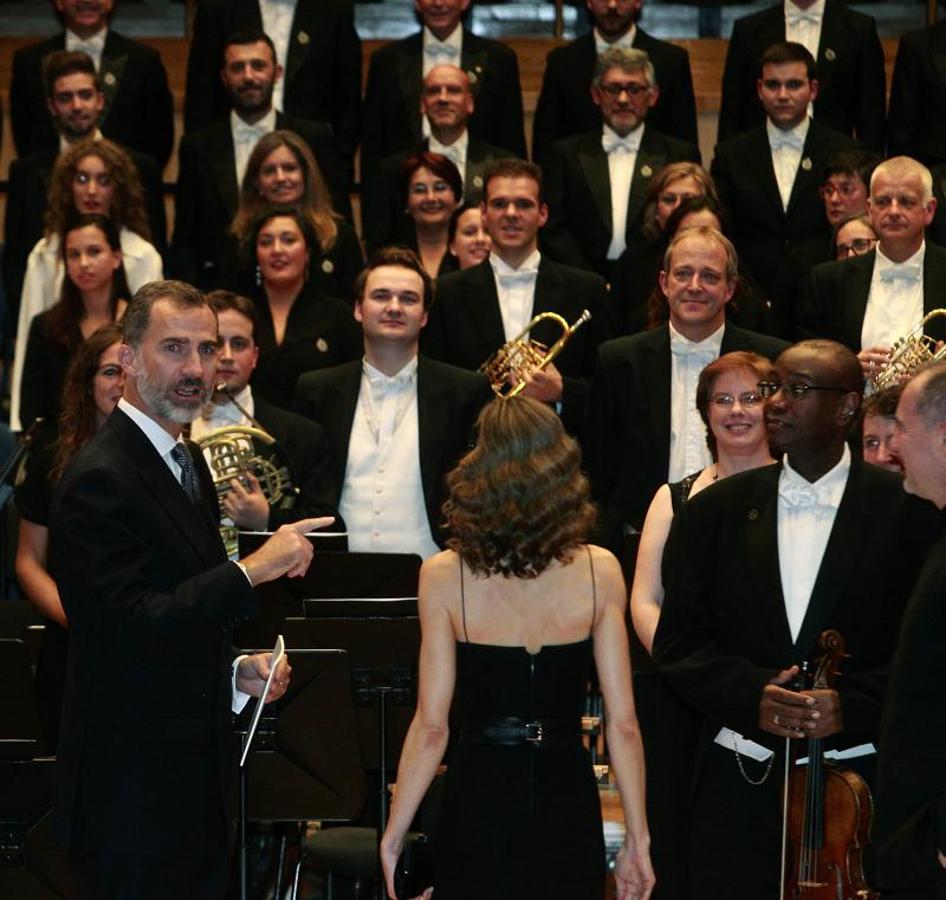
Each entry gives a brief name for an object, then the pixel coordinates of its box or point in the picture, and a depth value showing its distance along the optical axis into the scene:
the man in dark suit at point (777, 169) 15.48
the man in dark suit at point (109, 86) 16.89
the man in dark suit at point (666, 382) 11.60
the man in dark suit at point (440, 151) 15.36
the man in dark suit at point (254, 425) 11.26
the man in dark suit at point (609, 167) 15.47
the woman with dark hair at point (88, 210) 14.23
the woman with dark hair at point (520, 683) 7.56
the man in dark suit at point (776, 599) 8.29
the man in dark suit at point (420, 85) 16.73
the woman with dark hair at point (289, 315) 13.41
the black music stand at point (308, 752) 9.09
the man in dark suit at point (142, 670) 7.11
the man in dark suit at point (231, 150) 15.87
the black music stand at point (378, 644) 9.48
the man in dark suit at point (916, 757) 6.45
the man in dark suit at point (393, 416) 11.85
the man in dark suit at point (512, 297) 13.16
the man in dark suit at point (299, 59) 17.22
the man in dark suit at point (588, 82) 16.94
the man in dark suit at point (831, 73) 16.97
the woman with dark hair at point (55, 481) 10.52
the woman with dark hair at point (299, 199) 14.30
